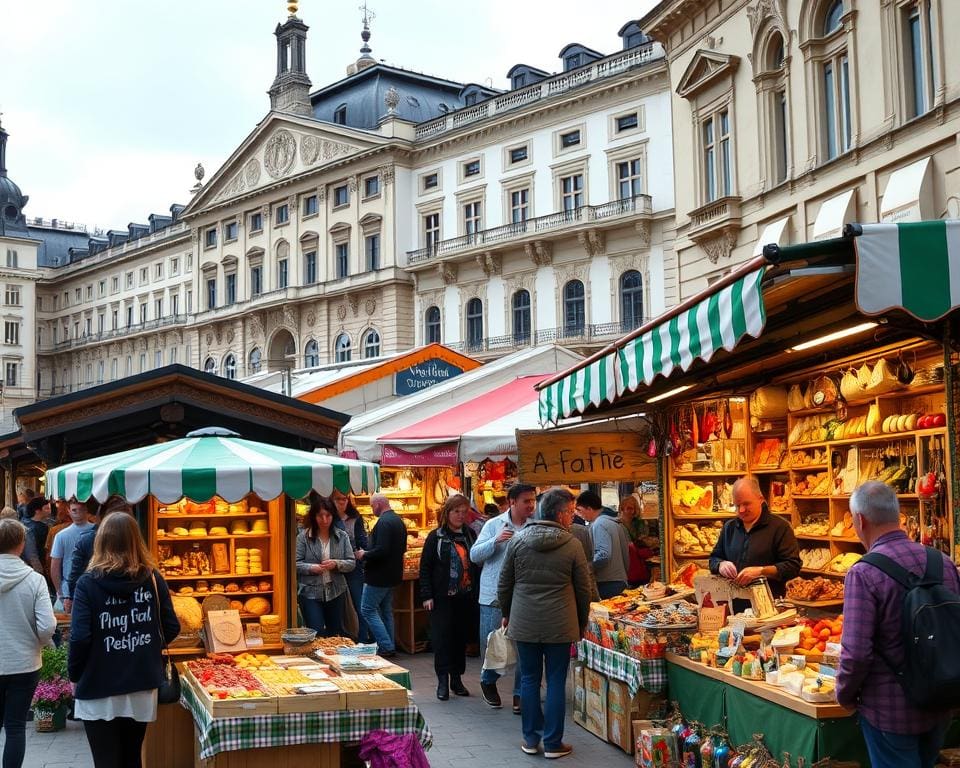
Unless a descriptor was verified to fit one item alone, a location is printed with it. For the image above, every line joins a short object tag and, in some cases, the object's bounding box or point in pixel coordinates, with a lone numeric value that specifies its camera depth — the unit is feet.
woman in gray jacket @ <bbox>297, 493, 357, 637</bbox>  30.71
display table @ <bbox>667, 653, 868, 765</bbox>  16.99
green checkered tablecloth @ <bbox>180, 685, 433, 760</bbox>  18.88
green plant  27.48
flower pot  27.20
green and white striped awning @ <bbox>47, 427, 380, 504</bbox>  23.48
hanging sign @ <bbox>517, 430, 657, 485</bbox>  34.40
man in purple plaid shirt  13.65
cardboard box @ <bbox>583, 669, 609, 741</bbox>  25.00
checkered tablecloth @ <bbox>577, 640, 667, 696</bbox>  23.00
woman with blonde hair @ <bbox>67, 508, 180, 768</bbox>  17.57
